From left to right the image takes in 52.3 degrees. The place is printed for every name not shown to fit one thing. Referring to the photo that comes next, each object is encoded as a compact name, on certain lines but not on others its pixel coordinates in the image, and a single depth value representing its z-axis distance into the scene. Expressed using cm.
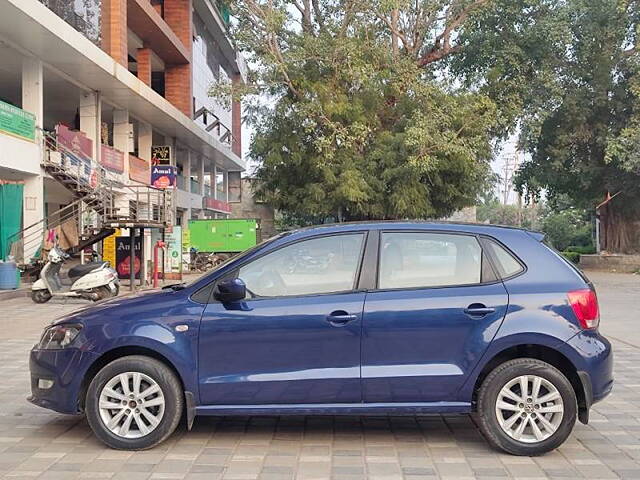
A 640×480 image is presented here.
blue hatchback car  462
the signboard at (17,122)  1691
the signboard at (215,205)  4194
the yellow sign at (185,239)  2479
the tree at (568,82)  2534
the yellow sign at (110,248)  2073
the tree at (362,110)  2250
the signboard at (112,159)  2400
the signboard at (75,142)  2000
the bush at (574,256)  3938
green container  2942
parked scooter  1452
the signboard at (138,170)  2772
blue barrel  1612
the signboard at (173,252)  2256
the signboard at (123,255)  2020
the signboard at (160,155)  3144
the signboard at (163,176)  2659
